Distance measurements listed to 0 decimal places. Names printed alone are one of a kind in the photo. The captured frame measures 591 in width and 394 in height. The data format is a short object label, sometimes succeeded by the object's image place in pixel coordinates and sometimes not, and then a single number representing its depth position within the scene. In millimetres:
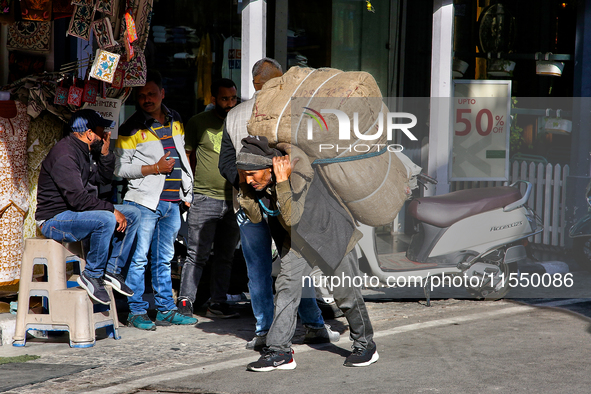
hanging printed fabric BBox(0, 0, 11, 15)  11209
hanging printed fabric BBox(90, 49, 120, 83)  11038
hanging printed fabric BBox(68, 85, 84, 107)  11448
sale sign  14619
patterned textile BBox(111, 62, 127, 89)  11865
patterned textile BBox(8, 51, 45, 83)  11857
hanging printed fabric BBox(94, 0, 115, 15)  11182
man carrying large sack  9210
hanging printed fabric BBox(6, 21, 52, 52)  11797
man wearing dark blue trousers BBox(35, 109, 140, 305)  10628
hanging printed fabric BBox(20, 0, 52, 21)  11432
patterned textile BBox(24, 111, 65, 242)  11690
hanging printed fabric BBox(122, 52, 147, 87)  11926
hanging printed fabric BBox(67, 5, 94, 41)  11091
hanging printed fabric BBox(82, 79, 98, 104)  11592
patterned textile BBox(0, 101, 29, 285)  11266
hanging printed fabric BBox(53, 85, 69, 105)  11440
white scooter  12980
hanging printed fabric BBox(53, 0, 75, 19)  11751
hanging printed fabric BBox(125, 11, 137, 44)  11448
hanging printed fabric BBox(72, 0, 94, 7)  10997
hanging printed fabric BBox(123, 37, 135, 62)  11470
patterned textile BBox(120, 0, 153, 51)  11899
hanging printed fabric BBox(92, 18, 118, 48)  11129
